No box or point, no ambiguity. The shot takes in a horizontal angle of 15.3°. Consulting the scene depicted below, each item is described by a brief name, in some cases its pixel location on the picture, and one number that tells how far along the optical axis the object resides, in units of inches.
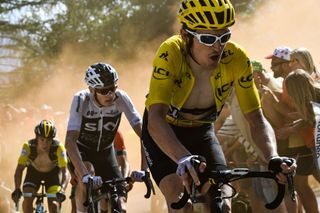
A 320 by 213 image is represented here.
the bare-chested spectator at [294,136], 532.4
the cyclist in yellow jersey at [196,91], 320.9
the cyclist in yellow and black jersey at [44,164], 744.8
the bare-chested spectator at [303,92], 502.8
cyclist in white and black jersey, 535.4
